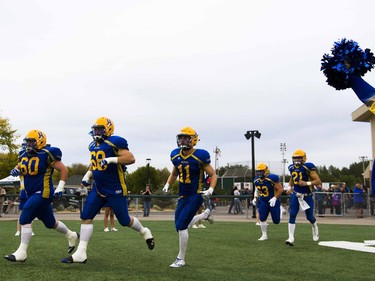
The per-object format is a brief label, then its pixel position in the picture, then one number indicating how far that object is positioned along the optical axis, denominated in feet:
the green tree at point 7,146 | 144.56
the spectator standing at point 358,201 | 78.76
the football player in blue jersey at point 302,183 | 38.93
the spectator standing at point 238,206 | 87.71
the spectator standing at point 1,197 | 74.33
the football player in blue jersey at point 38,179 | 25.70
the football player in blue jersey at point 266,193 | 41.04
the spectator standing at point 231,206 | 88.94
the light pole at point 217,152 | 321.11
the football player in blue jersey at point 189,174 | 26.23
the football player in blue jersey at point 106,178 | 25.26
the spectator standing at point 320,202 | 77.87
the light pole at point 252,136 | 82.53
